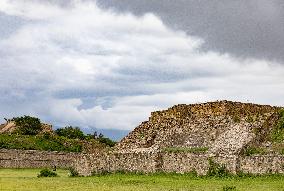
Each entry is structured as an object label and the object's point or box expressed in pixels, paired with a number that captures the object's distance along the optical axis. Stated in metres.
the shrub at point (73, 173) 46.69
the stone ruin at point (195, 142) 38.84
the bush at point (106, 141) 81.25
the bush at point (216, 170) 38.50
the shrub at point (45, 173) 44.38
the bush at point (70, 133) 81.94
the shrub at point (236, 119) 44.05
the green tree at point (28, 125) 75.38
